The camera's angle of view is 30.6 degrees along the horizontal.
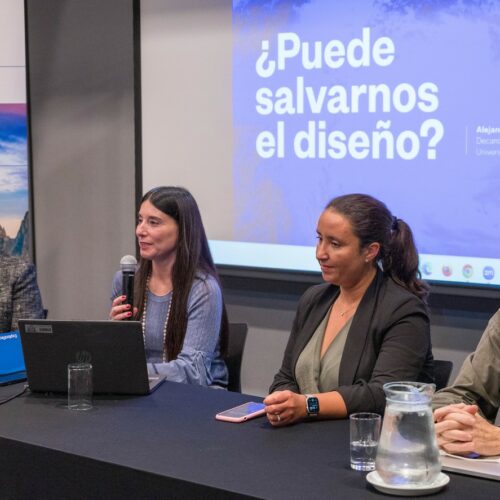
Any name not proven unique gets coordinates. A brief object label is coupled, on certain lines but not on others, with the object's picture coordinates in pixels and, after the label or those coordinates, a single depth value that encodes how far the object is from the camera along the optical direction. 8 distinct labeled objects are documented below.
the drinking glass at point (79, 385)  2.45
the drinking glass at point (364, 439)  1.88
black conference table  1.79
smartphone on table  2.26
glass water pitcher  1.69
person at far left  3.32
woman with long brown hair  3.01
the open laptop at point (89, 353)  2.43
